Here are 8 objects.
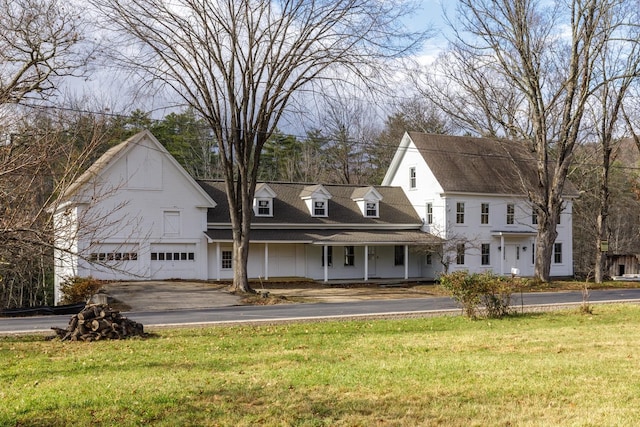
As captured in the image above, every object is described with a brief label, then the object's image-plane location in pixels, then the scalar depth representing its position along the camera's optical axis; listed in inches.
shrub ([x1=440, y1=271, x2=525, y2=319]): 702.5
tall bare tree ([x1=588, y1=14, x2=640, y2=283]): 1469.0
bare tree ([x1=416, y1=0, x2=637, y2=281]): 1309.1
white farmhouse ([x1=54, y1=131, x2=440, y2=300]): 1364.4
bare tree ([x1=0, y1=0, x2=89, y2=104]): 758.1
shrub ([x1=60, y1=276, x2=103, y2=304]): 1078.4
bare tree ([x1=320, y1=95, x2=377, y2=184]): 2313.0
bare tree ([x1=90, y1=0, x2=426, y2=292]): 1008.2
